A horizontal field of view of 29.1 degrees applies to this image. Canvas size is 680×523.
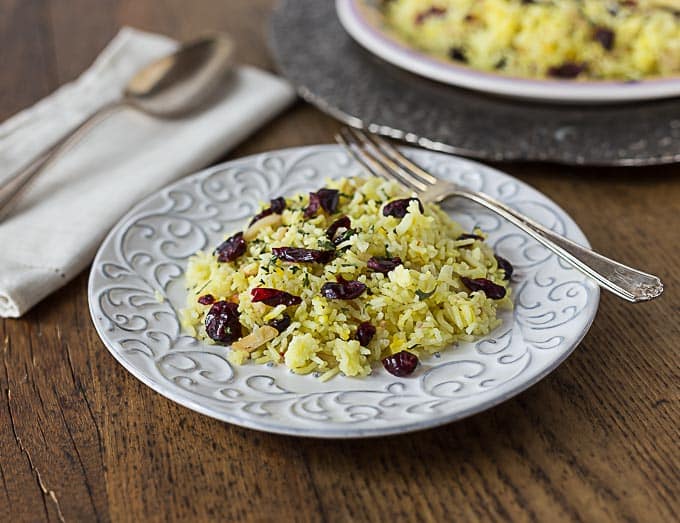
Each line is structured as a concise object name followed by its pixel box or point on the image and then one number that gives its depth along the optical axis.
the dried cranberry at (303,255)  0.52
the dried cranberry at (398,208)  0.54
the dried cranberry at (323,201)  0.55
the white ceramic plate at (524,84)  0.65
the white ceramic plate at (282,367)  0.47
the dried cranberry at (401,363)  0.50
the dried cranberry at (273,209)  0.56
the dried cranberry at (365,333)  0.50
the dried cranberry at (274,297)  0.51
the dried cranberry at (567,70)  0.69
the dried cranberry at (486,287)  0.53
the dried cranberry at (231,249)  0.54
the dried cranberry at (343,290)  0.51
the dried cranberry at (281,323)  0.51
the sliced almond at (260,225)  0.55
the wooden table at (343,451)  0.48
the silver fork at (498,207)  0.51
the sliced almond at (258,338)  0.51
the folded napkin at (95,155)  0.60
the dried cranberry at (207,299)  0.53
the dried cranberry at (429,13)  0.75
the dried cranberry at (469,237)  0.55
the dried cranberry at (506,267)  0.55
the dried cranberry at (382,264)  0.52
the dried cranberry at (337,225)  0.54
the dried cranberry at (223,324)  0.51
